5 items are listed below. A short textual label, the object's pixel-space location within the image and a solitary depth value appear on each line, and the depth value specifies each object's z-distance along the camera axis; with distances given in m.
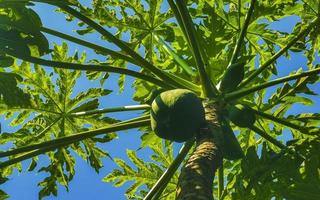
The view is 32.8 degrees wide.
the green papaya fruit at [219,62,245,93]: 3.83
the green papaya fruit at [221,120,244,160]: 3.71
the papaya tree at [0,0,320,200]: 3.16
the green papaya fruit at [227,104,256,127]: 3.75
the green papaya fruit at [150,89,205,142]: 3.32
